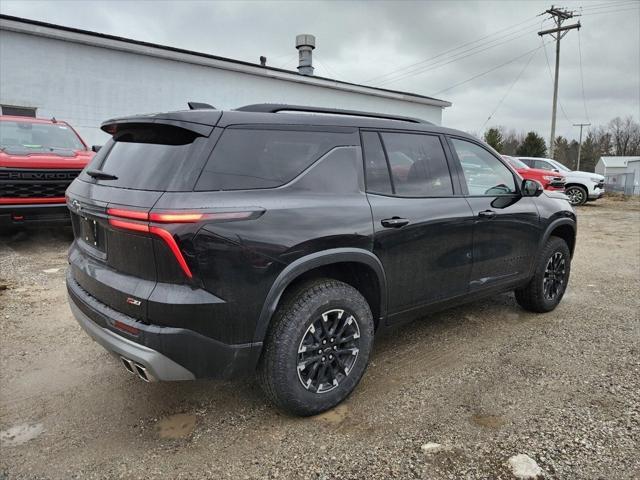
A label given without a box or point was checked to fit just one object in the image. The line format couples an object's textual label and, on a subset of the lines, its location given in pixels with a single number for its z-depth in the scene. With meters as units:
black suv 2.25
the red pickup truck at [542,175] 14.73
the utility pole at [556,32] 26.79
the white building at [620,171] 30.70
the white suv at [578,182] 17.00
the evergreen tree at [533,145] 55.53
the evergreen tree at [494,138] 51.26
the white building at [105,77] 11.25
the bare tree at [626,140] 77.50
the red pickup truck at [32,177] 6.22
